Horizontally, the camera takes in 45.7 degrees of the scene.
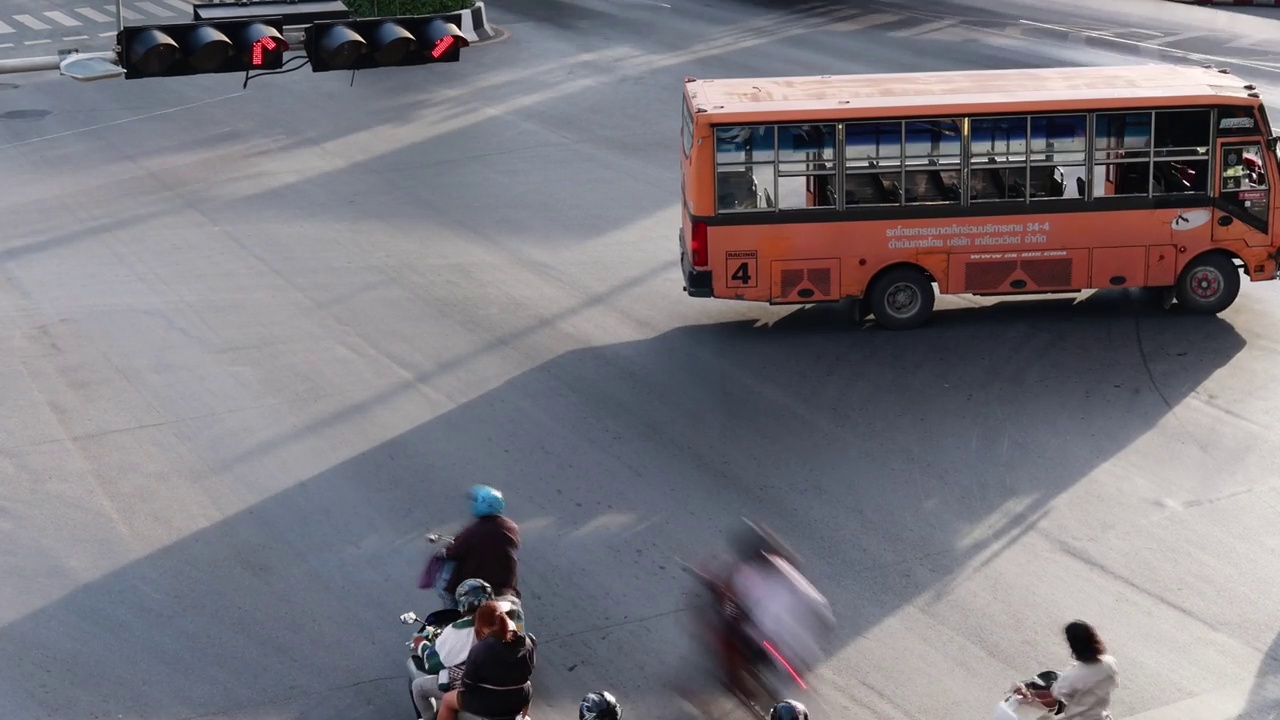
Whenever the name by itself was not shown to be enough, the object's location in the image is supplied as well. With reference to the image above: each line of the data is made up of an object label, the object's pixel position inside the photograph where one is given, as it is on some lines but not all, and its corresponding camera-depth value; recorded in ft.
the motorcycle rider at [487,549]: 35.60
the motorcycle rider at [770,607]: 33.81
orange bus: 58.44
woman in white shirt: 30.30
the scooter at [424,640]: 34.12
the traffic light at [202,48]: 55.11
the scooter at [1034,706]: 31.32
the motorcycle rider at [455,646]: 32.48
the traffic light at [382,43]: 57.93
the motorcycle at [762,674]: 34.24
